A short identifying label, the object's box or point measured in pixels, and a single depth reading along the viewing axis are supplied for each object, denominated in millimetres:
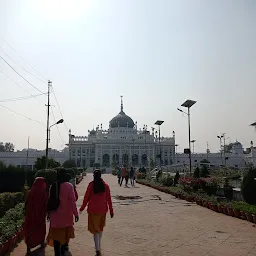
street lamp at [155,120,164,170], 36234
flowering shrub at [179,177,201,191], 15425
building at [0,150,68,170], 90688
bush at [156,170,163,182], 25472
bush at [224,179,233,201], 13758
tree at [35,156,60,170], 24000
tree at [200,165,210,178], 24269
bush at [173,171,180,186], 21184
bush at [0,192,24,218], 9118
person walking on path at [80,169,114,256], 6031
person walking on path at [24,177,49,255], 5453
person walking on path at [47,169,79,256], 5449
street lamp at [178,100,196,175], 23750
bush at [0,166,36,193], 17484
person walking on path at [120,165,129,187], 24430
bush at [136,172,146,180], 31578
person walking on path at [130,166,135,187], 24839
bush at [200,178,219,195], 14664
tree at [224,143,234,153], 116950
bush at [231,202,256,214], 9672
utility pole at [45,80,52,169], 25822
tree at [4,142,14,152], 118750
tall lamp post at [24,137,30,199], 17131
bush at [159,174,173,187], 21375
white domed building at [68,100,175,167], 100875
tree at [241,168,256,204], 11219
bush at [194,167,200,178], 23030
